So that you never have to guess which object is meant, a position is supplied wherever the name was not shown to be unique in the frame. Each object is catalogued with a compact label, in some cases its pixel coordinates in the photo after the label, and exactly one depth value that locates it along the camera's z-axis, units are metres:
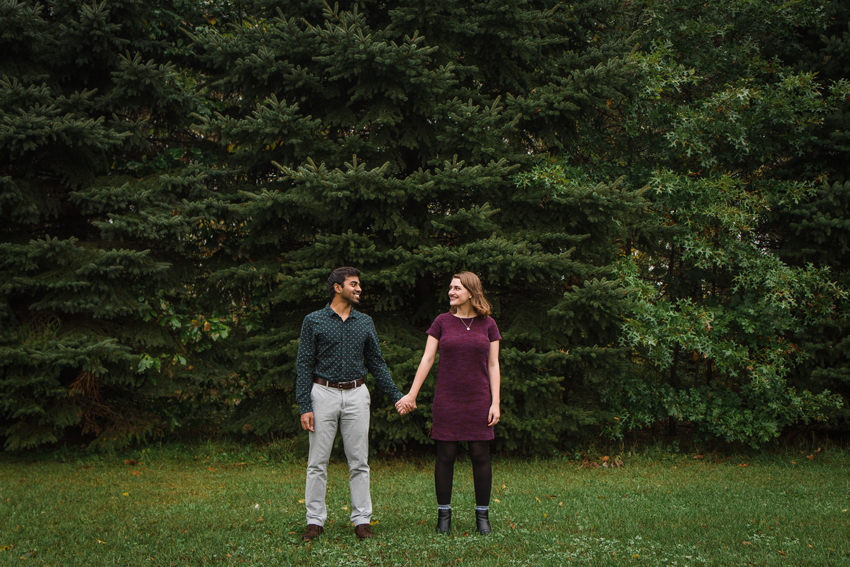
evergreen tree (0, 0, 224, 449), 8.12
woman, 4.50
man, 4.47
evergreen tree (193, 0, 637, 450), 7.92
